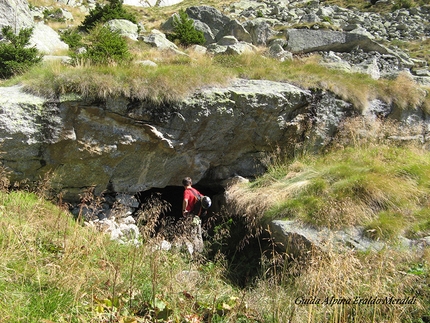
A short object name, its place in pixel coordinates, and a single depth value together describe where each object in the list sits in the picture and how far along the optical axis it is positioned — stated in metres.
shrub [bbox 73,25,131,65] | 8.67
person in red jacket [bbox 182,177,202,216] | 7.07
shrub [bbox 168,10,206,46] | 14.77
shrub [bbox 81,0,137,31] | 16.06
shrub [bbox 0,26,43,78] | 8.36
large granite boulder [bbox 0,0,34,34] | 11.28
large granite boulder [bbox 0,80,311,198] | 6.89
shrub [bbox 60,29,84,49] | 12.62
